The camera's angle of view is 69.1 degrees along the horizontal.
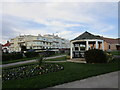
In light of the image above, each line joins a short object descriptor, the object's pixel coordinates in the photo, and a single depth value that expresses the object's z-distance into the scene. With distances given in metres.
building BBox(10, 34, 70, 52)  45.26
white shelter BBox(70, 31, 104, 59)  11.22
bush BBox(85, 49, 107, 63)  9.17
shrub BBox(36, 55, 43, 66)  7.23
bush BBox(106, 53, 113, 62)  9.79
